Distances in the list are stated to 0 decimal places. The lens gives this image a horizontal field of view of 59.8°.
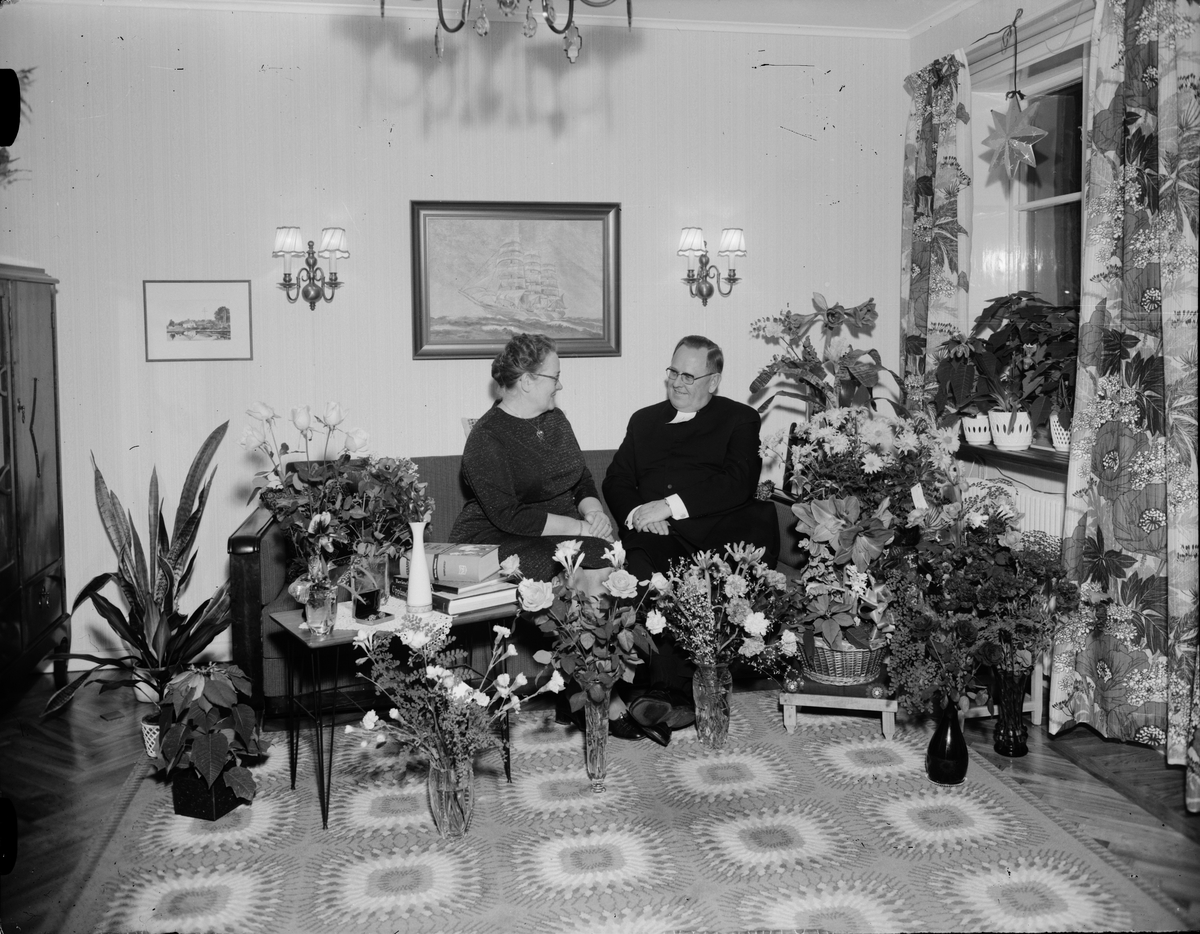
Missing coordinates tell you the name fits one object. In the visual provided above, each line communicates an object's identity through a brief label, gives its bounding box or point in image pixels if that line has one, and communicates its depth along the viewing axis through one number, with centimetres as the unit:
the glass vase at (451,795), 278
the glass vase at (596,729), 306
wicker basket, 355
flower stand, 354
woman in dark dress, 368
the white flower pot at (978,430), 421
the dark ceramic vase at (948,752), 314
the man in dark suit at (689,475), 397
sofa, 347
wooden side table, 291
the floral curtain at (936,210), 446
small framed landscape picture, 448
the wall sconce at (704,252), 480
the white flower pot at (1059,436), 389
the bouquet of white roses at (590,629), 305
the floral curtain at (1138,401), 316
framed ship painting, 467
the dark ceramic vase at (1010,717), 338
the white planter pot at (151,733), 339
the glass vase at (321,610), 293
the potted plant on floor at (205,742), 294
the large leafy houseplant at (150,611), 362
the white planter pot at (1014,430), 407
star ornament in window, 401
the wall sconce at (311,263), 446
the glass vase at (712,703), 337
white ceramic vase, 303
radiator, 385
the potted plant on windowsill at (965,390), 417
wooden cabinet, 379
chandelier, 225
